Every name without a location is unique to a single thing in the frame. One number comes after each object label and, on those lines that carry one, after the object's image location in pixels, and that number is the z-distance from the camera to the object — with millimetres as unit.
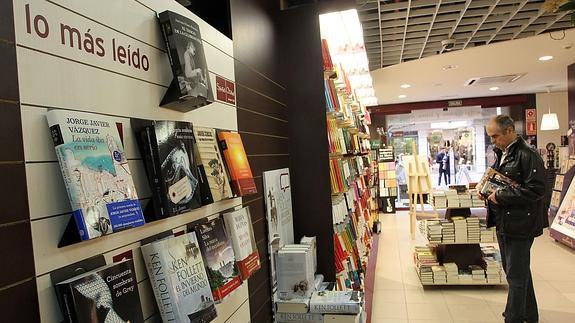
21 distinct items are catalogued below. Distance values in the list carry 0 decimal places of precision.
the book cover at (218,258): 1394
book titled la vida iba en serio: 855
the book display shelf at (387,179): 9723
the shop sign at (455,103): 11325
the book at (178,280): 1124
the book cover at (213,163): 1414
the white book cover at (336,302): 2182
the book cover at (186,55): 1242
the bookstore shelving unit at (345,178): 2887
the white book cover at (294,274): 2320
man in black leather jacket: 3033
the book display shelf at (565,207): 5886
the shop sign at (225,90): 1729
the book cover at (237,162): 1616
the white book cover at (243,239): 1646
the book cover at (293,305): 2275
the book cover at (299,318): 2262
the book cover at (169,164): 1132
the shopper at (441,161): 12734
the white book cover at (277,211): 2280
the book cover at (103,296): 843
